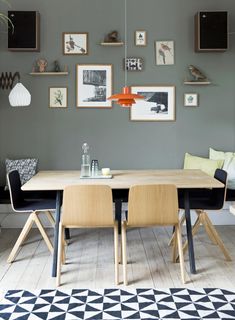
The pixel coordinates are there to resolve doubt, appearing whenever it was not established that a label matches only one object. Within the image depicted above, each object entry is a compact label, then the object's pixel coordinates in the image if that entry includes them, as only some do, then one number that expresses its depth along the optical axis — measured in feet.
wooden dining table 11.43
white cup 13.14
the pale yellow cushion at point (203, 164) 15.80
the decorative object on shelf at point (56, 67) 16.96
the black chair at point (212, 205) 12.52
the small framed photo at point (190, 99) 17.20
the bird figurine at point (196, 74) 16.79
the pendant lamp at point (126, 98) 11.61
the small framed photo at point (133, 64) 17.01
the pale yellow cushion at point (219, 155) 16.54
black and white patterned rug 9.11
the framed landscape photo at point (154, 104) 17.19
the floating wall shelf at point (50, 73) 16.84
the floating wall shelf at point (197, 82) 16.88
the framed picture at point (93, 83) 17.08
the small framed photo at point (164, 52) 17.04
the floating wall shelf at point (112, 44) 16.70
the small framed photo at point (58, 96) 17.17
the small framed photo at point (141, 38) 17.02
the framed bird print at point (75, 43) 16.99
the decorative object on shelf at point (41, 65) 16.94
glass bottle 13.11
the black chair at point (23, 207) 12.42
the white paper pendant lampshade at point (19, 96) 16.34
